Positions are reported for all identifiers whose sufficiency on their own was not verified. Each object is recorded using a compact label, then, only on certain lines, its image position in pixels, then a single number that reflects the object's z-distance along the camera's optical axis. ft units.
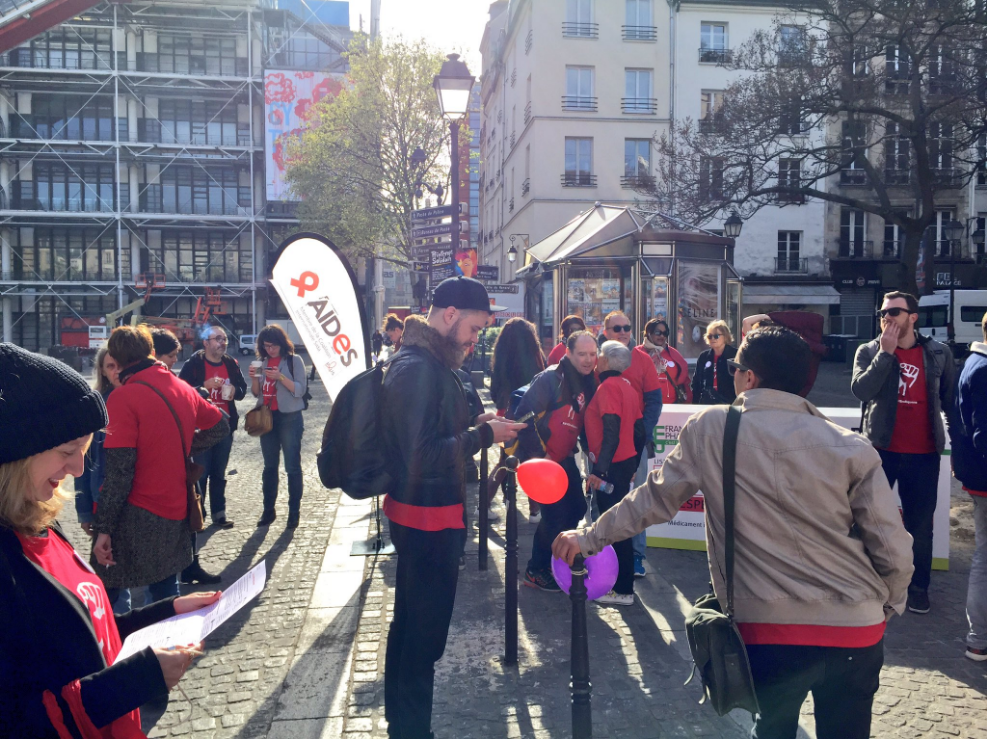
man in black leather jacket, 9.64
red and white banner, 17.85
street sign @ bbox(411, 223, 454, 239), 36.11
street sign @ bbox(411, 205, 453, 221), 35.99
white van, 98.53
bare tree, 39.32
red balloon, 9.36
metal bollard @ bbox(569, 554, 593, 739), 10.06
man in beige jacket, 7.17
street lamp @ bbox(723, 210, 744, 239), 53.36
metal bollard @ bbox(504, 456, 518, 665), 13.32
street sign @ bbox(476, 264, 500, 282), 52.80
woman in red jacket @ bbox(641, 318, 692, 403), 23.56
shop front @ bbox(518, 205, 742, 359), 50.14
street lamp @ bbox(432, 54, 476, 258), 32.45
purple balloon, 11.61
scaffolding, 139.23
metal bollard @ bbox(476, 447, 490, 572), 18.58
